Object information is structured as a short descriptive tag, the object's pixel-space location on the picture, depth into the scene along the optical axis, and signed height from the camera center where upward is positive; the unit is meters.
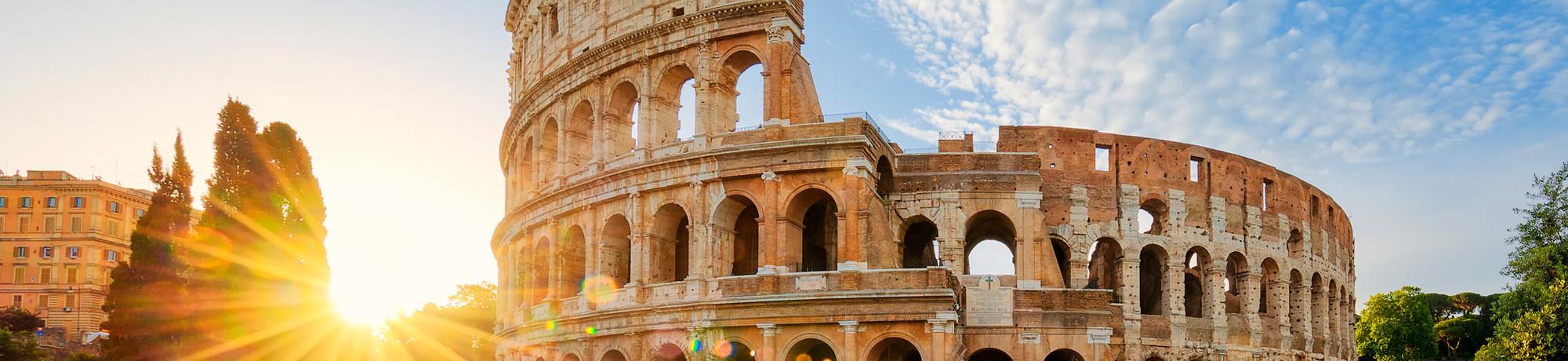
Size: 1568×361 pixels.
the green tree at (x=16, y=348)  37.28 -0.66
